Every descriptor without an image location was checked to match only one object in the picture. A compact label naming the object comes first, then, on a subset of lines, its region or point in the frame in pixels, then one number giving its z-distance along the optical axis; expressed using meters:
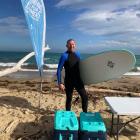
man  2.71
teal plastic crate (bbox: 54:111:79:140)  1.89
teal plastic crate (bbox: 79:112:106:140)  1.89
